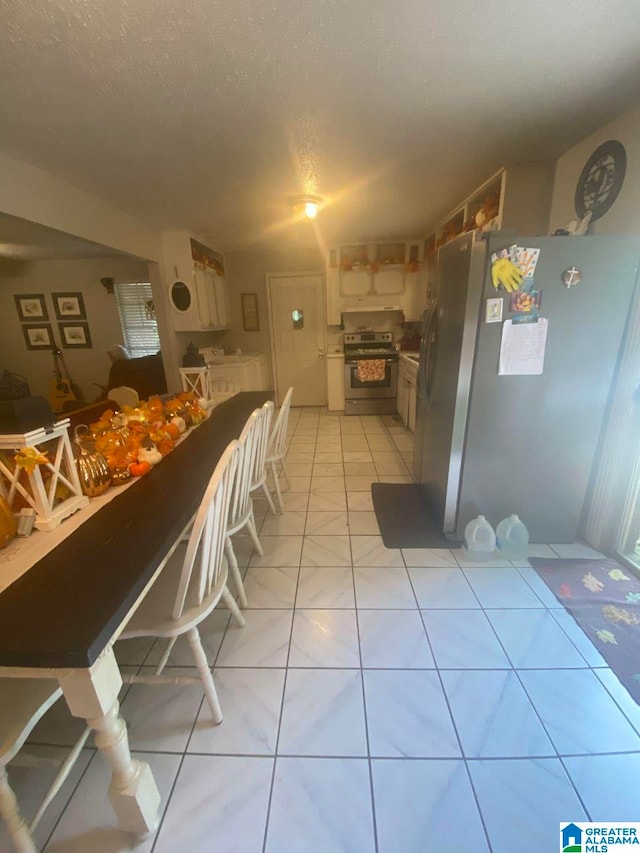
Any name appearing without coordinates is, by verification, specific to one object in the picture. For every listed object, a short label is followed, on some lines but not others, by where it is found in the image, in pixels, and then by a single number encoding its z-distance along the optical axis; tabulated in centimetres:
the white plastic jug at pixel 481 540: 200
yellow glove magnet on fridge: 166
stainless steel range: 457
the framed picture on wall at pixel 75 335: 515
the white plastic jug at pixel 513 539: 198
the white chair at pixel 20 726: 81
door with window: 516
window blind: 504
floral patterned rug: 140
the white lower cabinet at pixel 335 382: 479
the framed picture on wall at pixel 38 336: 514
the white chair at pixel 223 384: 411
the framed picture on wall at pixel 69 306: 506
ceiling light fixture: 283
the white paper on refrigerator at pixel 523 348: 175
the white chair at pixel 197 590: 103
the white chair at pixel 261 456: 197
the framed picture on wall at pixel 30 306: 505
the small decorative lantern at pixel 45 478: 103
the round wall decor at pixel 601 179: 179
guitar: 507
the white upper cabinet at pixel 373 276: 453
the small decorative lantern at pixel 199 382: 241
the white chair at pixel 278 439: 234
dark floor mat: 214
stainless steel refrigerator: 168
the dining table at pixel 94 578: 70
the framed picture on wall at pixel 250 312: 521
